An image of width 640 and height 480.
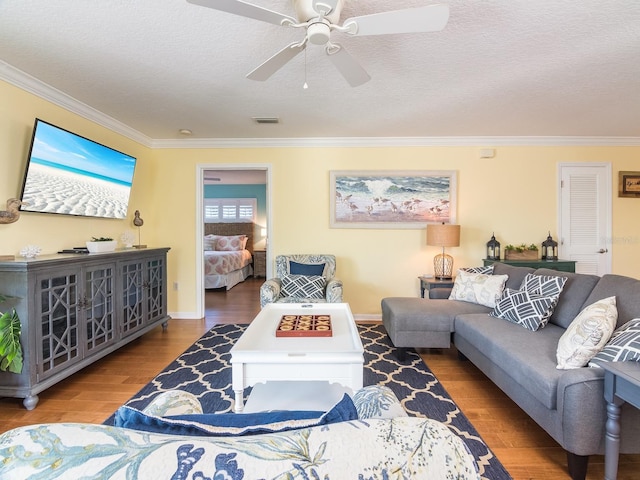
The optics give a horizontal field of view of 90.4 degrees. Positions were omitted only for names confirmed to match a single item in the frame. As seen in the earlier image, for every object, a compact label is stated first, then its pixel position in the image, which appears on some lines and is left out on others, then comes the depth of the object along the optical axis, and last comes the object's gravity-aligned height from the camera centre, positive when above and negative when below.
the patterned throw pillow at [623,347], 1.42 -0.52
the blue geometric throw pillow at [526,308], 2.26 -0.55
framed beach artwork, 4.21 +0.49
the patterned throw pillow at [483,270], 3.24 -0.37
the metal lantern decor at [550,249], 4.05 -0.19
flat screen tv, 2.49 +0.53
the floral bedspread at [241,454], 0.40 -0.30
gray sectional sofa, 1.45 -0.73
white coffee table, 1.77 -0.73
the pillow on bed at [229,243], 7.54 -0.20
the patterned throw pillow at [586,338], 1.59 -0.53
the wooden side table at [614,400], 1.29 -0.70
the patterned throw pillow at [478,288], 2.91 -0.51
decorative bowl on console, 2.86 -0.10
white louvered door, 4.18 +0.26
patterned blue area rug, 1.86 -1.15
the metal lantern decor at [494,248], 4.12 -0.18
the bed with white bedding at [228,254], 6.09 -0.40
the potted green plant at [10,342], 1.97 -0.67
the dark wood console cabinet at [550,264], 3.83 -0.36
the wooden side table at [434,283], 3.62 -0.56
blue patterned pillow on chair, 3.47 -0.57
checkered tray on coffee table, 2.09 -0.64
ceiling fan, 1.41 +1.01
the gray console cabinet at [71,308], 2.09 -0.59
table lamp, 3.74 -0.02
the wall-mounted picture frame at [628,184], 4.16 +0.66
